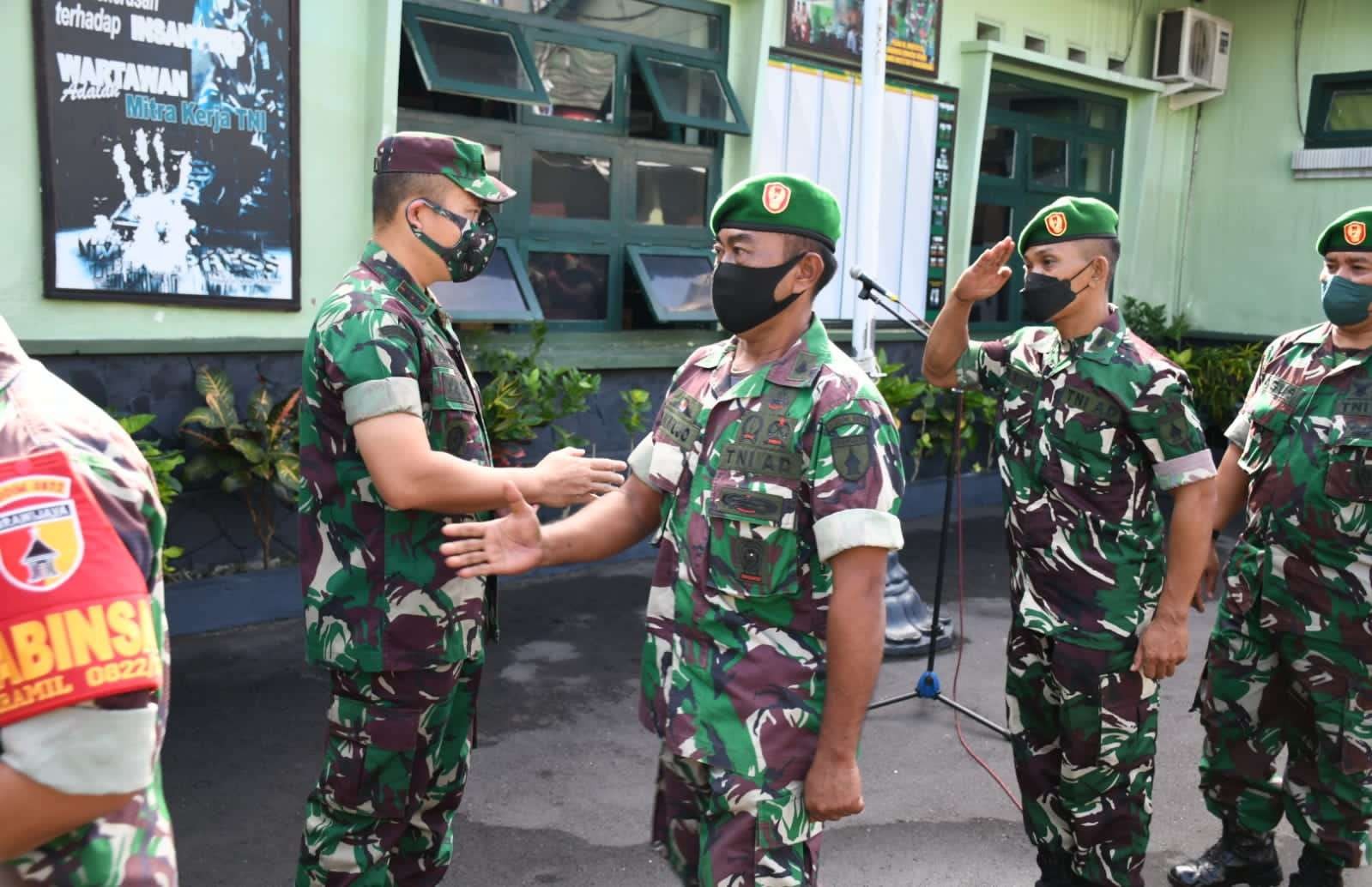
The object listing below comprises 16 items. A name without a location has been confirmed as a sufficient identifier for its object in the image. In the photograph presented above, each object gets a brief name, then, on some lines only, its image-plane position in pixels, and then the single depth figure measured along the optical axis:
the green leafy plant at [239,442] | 5.27
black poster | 4.88
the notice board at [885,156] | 7.77
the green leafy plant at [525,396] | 5.94
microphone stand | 4.73
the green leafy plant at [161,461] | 4.83
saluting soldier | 3.08
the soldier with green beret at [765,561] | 2.16
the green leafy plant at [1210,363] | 10.04
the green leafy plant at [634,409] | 6.56
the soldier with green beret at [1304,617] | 3.33
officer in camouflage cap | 2.59
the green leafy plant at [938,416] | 8.17
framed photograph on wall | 7.72
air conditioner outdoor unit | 10.31
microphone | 4.45
